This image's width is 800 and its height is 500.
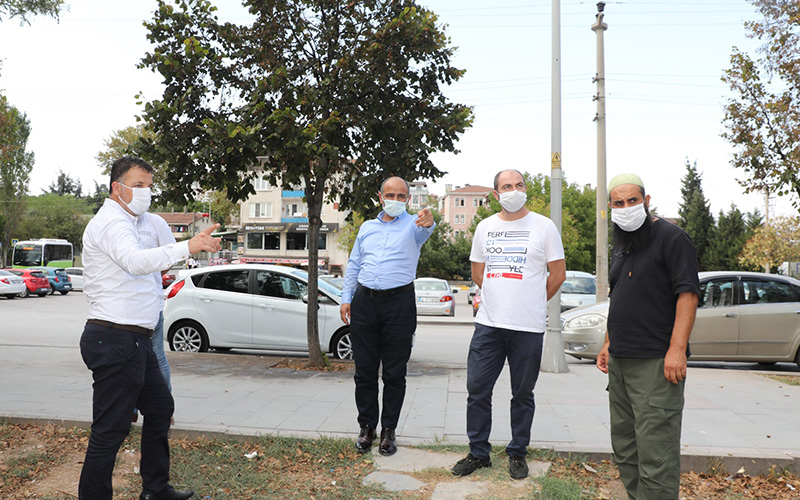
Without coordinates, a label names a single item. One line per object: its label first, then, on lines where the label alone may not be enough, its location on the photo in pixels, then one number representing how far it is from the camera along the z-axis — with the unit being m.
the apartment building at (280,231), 54.72
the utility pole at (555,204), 8.72
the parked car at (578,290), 16.25
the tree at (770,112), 9.92
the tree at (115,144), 25.50
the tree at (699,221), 55.38
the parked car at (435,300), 22.52
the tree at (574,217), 52.75
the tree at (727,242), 51.28
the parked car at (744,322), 9.59
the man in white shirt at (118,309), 3.28
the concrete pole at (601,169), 16.16
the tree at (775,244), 31.73
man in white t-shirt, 4.30
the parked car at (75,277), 35.84
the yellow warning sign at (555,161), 9.08
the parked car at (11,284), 27.56
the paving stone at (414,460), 4.42
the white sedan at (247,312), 9.96
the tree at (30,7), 8.07
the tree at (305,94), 7.86
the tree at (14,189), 49.12
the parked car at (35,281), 29.61
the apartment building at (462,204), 104.31
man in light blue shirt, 4.71
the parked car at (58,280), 32.22
